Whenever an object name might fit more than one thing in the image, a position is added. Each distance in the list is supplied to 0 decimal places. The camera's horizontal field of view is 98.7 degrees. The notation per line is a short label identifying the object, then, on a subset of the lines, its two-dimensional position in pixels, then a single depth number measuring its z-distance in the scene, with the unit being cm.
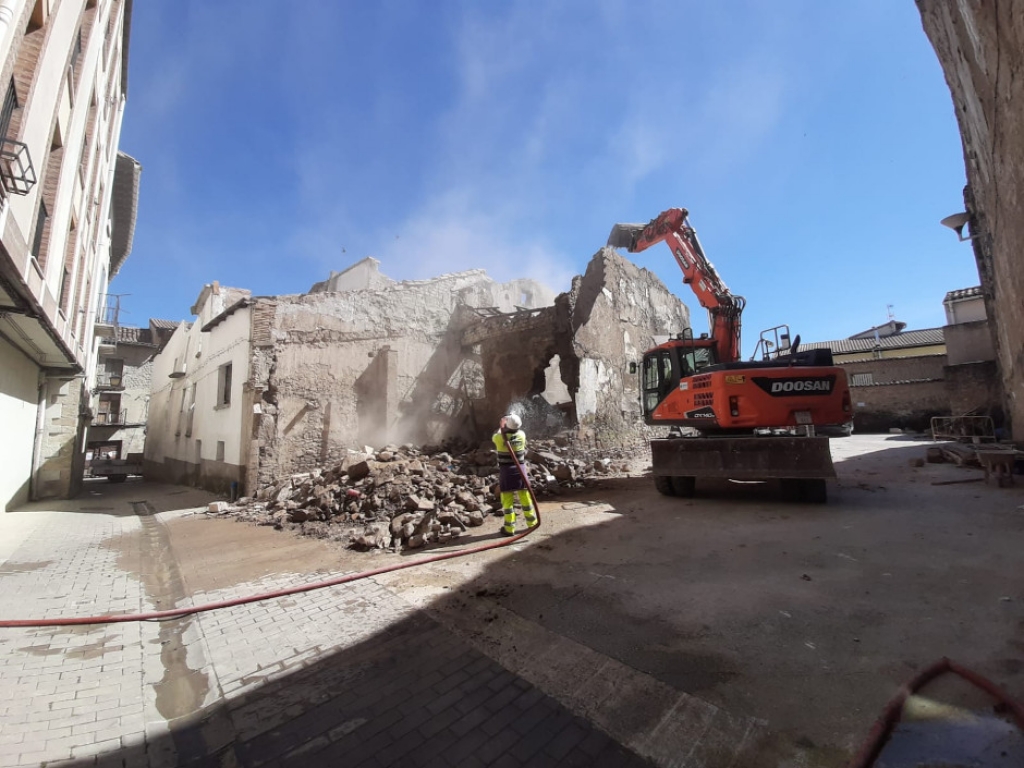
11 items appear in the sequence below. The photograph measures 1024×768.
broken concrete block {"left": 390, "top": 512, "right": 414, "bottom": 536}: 557
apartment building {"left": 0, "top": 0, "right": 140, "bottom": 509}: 571
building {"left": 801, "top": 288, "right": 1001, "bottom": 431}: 1525
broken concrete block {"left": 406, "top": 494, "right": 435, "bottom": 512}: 624
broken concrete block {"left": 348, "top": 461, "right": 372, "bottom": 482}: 821
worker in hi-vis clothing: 569
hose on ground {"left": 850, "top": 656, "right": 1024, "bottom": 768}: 170
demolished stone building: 1072
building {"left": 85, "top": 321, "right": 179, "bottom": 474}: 2672
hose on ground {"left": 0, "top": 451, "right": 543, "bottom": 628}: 351
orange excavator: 613
